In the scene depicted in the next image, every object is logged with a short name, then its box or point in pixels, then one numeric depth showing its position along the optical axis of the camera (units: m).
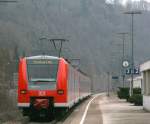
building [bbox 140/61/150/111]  35.53
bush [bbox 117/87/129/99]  68.68
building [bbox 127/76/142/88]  81.74
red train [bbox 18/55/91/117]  26.03
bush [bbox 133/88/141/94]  60.34
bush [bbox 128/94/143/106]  46.88
